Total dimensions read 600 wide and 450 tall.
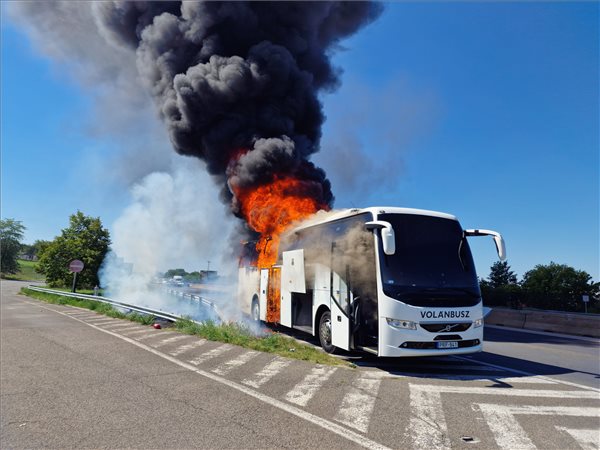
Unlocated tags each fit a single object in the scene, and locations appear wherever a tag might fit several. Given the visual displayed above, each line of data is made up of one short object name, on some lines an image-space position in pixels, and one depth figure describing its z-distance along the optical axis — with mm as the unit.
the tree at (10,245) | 64912
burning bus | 6766
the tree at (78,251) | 29359
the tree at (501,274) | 55031
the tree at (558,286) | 30906
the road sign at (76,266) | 23516
